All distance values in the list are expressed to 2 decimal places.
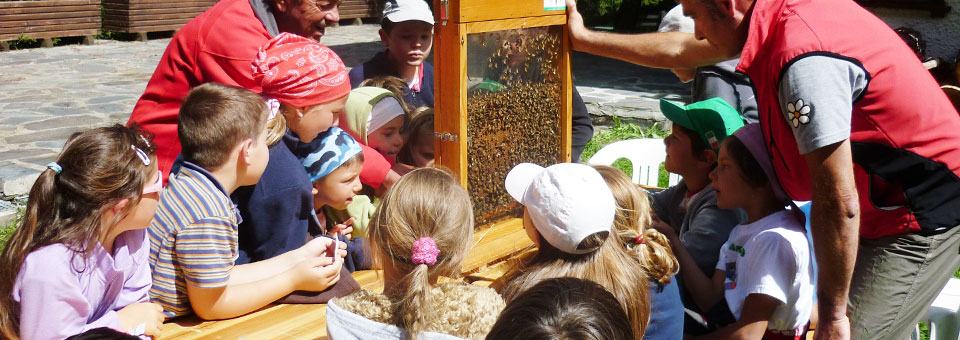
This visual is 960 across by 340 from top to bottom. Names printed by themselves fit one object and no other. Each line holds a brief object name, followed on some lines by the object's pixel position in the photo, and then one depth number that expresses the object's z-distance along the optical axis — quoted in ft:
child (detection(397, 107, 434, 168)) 10.91
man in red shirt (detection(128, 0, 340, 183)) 9.29
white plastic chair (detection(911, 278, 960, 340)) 10.16
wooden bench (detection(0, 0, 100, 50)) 39.83
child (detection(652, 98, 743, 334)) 8.90
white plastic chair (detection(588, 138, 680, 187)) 14.56
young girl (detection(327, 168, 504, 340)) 6.45
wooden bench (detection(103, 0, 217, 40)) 44.16
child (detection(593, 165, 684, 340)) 7.41
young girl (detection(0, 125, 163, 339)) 6.41
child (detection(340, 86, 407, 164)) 10.60
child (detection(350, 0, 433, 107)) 12.45
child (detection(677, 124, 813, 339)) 7.79
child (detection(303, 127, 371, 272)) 9.03
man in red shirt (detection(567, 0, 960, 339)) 6.79
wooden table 7.48
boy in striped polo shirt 7.36
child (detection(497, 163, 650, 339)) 6.86
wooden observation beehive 8.79
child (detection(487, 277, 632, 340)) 4.56
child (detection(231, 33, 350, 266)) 8.28
